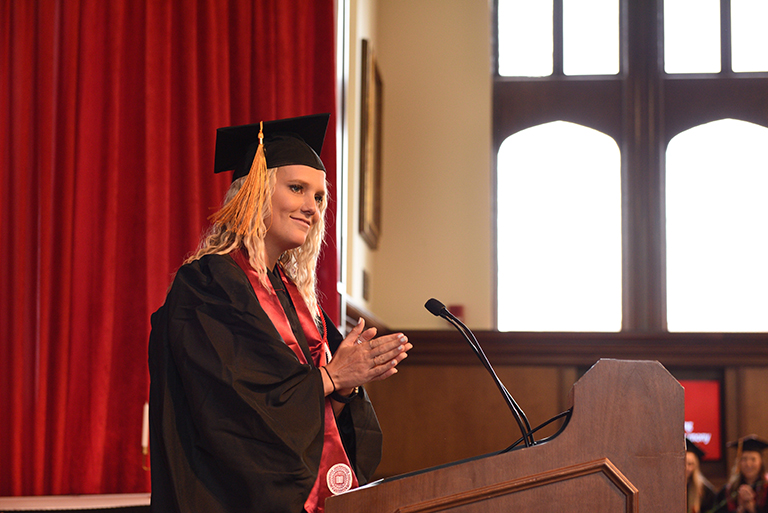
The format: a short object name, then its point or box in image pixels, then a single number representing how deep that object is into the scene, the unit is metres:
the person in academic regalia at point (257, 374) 1.74
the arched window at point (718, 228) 7.53
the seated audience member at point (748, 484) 5.97
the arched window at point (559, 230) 7.64
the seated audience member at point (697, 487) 5.85
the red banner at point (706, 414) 6.73
